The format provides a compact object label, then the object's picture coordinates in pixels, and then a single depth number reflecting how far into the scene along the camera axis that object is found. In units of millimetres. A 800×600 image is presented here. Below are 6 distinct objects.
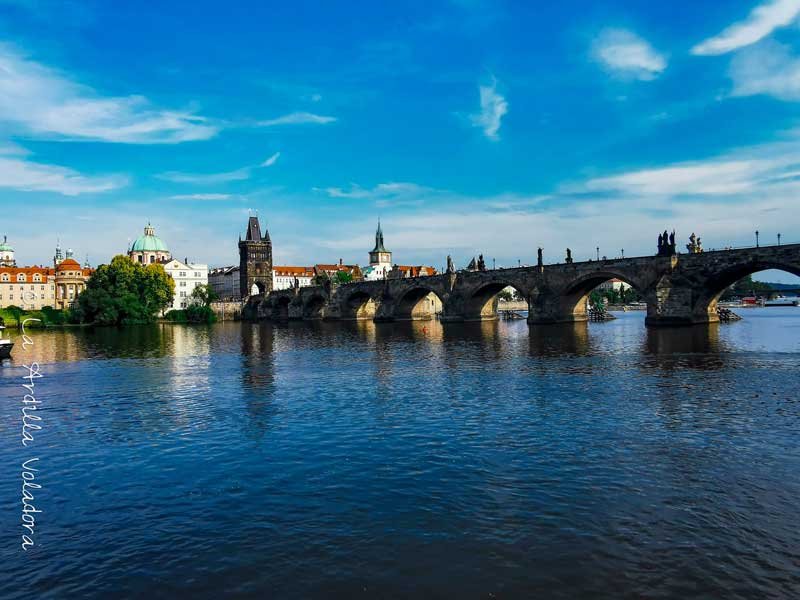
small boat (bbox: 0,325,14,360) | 47175
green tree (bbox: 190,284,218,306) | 146750
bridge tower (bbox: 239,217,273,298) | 167625
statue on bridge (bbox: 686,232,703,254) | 64750
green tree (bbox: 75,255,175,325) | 109750
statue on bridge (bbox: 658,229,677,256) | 63406
